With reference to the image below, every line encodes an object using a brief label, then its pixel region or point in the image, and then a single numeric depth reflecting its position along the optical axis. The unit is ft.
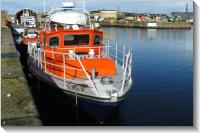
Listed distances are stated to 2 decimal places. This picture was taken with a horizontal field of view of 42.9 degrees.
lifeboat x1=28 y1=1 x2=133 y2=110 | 24.40
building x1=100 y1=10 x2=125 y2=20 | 225.10
